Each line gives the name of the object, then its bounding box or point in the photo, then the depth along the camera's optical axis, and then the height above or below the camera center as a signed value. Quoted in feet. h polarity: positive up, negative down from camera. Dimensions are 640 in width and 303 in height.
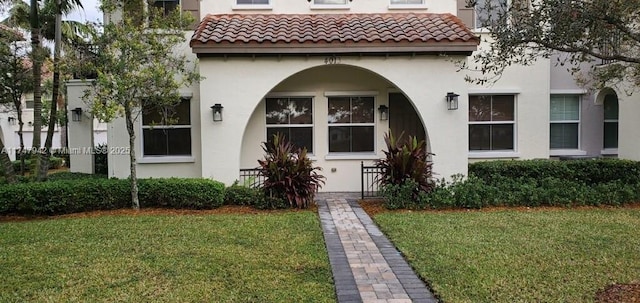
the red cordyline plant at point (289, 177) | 34.09 -3.24
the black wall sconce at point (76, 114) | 47.73 +2.60
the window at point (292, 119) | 43.16 +1.59
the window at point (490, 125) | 43.93 +0.80
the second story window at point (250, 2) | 43.55 +13.14
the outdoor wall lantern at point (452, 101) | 37.40 +2.74
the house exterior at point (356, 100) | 37.32 +3.18
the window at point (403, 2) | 44.01 +13.10
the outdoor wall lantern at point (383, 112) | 43.04 +2.17
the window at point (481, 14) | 40.52 +11.01
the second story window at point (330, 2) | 43.91 +13.14
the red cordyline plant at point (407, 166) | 34.78 -2.52
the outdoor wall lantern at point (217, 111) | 36.81 +2.11
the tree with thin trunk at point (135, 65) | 30.94 +5.27
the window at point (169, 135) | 41.20 +0.20
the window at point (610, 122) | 45.96 +0.99
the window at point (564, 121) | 45.39 +1.08
